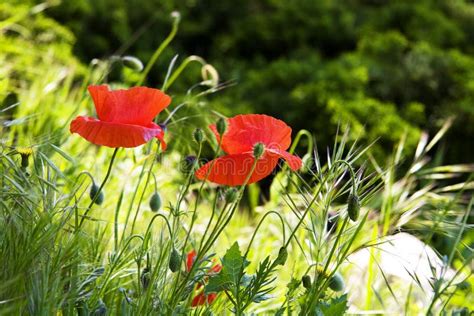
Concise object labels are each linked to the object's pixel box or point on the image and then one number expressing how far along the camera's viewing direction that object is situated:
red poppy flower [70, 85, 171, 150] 1.00
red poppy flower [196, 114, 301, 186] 1.01
